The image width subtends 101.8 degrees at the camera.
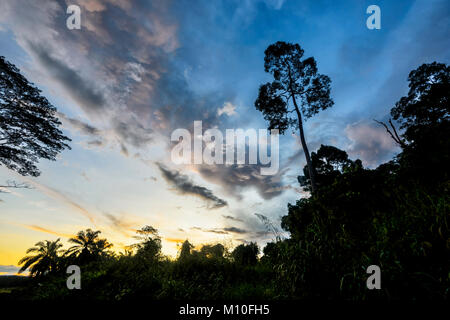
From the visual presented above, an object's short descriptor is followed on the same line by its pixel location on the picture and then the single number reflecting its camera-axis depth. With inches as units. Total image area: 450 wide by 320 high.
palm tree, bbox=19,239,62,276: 906.7
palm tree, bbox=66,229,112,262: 953.9
